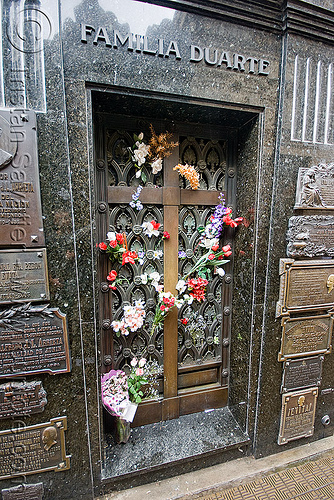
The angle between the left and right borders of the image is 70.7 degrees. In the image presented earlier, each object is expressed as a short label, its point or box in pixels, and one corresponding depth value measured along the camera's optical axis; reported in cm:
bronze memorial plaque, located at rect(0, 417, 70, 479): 182
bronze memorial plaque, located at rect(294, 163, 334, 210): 213
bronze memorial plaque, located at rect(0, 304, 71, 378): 174
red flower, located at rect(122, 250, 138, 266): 218
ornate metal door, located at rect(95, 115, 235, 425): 219
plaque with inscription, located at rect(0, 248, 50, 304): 168
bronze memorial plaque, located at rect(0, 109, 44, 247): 160
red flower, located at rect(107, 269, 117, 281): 216
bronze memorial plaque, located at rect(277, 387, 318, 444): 238
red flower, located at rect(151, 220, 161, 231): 225
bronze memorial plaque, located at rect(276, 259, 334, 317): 221
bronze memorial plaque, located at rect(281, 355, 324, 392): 237
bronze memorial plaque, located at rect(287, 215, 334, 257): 217
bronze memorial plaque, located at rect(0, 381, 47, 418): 176
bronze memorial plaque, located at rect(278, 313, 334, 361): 232
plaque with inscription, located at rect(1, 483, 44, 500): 184
